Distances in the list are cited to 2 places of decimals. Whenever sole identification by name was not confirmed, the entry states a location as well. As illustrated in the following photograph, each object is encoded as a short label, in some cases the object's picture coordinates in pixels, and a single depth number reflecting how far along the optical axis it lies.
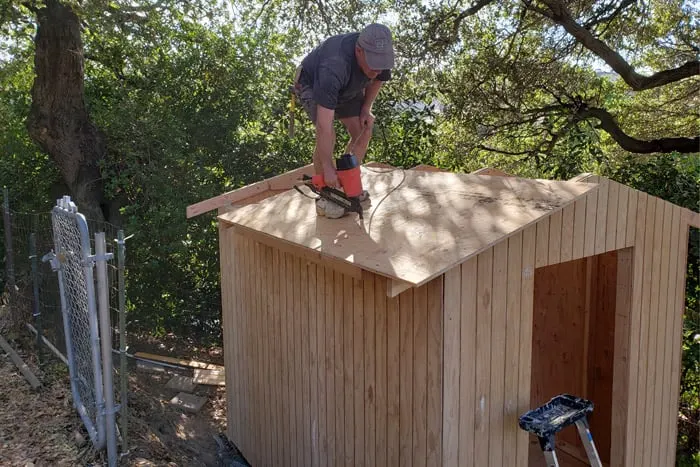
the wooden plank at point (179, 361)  7.69
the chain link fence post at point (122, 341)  3.45
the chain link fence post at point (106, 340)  3.34
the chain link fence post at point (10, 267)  5.86
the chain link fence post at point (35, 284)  5.13
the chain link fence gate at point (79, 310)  3.40
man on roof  3.59
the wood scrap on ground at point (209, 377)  7.11
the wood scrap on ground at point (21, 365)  4.76
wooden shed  2.81
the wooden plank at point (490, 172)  4.47
